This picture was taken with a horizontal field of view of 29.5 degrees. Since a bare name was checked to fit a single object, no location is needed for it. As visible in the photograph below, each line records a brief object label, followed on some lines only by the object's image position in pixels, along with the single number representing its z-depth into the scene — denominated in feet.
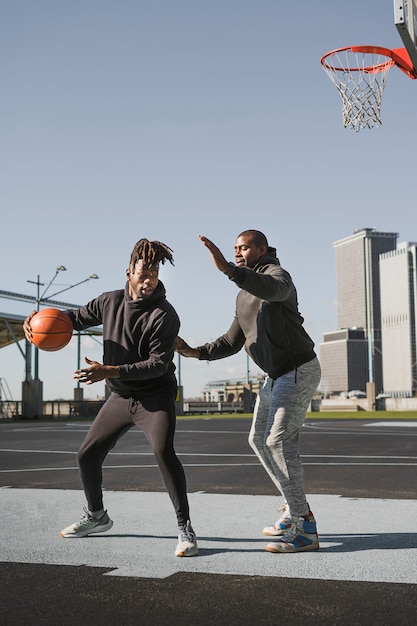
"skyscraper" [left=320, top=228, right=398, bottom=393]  257.09
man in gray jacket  16.97
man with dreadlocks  16.89
